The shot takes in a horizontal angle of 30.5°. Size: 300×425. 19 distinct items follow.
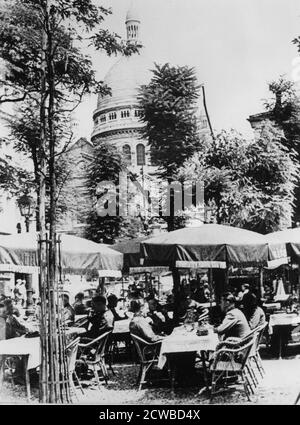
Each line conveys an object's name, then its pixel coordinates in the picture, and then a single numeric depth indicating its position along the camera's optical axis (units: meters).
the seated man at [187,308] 12.03
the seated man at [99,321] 10.20
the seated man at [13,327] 10.57
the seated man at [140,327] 9.41
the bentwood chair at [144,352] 9.32
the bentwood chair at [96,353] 9.50
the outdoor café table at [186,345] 8.89
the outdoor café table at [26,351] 8.73
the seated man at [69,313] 11.73
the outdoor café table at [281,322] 11.38
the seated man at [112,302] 12.70
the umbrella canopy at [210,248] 9.98
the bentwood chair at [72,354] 8.48
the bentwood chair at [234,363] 8.44
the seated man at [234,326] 8.91
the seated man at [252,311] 10.09
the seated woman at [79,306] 14.82
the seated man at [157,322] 11.68
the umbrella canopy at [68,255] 9.98
